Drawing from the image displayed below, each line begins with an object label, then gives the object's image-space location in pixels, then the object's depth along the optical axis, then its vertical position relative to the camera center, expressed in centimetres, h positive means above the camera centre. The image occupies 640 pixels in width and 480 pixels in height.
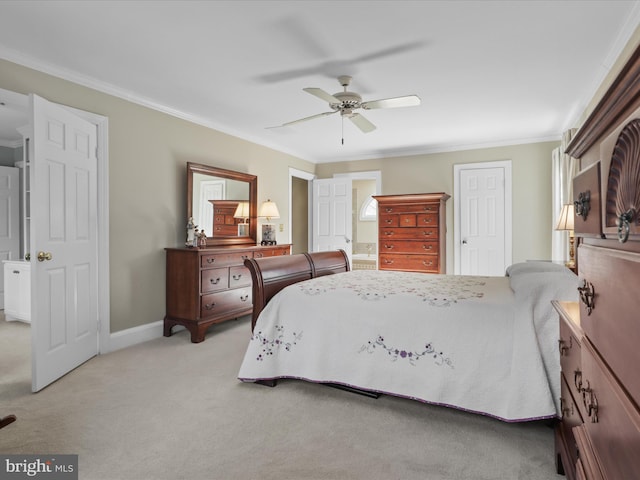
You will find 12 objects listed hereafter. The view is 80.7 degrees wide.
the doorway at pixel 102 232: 346 +5
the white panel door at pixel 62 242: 266 -3
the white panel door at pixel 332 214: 660 +41
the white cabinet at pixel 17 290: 456 -65
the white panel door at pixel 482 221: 573 +25
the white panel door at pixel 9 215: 546 +34
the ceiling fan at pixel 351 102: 306 +116
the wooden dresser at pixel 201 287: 390 -54
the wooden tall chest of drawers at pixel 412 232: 562 +8
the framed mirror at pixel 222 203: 440 +44
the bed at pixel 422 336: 205 -62
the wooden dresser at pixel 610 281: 65 -9
